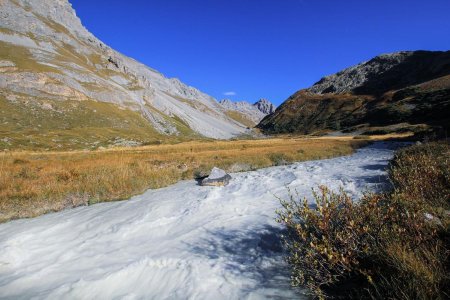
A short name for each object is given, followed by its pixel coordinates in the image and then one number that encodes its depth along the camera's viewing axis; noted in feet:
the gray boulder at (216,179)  48.85
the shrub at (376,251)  13.47
